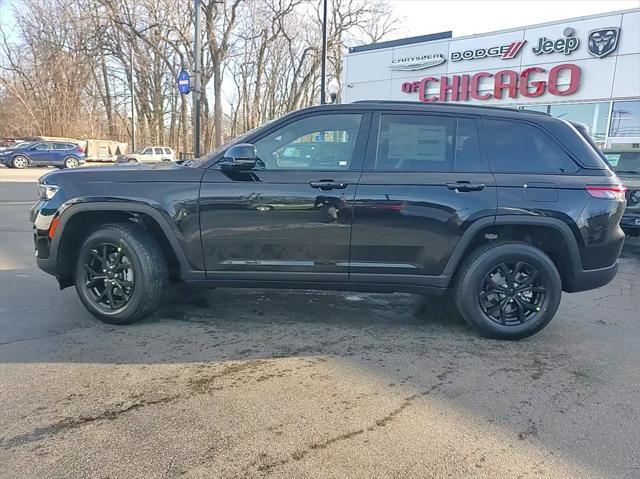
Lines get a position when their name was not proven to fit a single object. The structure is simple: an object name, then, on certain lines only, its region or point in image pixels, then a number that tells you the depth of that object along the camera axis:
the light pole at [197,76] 13.87
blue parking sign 15.09
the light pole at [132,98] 34.75
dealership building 15.51
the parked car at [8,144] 28.76
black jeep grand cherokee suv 3.82
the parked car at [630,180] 8.06
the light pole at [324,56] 16.05
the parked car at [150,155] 29.45
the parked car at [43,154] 26.73
